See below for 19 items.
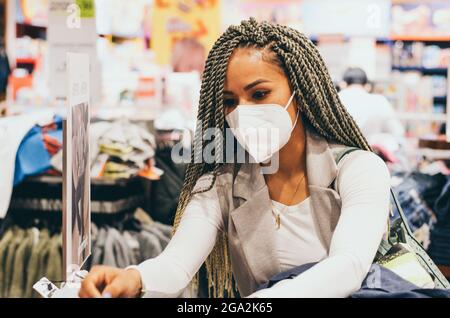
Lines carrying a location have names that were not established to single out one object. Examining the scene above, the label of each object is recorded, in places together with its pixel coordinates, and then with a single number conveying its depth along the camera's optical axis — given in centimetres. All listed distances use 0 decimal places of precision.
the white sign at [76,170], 151
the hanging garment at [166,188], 361
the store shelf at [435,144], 332
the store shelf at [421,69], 837
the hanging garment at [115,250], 328
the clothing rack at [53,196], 331
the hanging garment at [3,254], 327
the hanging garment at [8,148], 293
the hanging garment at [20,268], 326
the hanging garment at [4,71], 521
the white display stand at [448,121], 287
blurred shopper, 448
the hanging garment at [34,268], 326
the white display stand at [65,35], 331
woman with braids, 150
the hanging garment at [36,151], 309
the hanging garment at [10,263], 327
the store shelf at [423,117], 549
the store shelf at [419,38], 769
